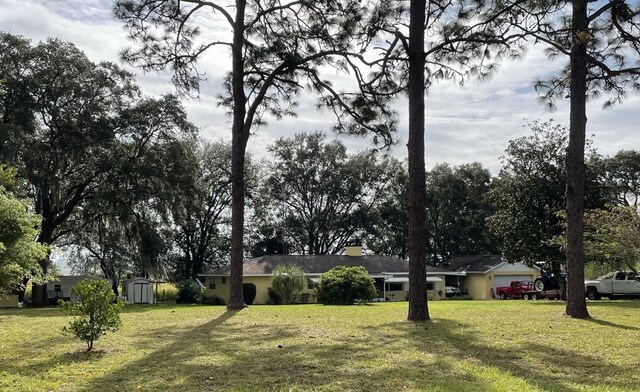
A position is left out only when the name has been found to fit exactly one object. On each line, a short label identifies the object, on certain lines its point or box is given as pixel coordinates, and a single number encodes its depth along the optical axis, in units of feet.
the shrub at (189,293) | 114.73
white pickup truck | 91.15
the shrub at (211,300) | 108.72
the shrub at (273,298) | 103.04
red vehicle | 113.09
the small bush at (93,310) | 25.95
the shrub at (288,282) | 96.94
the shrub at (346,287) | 79.25
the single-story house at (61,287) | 122.01
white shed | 113.80
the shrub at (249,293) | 107.86
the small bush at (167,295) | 130.67
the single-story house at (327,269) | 112.37
